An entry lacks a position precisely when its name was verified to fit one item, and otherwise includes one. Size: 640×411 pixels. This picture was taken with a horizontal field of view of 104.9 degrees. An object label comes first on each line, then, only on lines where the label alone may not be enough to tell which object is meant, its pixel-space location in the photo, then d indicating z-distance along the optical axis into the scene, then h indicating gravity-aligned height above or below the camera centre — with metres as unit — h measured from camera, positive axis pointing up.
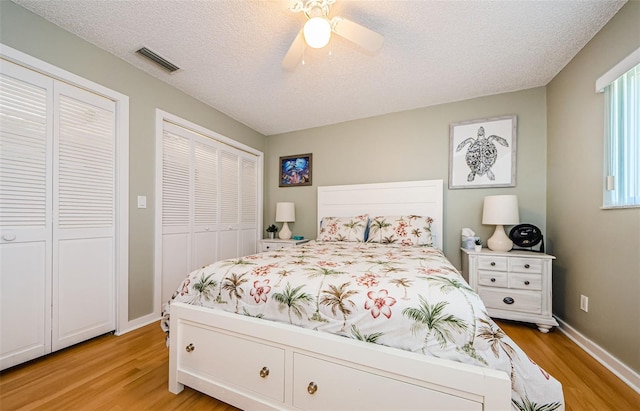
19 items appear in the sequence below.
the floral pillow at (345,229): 2.86 -0.27
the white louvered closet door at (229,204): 3.22 +0.02
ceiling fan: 1.44 +1.11
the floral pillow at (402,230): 2.57 -0.26
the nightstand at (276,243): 3.36 -0.52
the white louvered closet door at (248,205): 3.57 +0.01
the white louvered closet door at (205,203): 2.86 +0.03
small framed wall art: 3.74 +0.56
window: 1.51 +0.45
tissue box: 2.52 -0.37
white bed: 0.89 -0.71
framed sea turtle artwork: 2.66 +0.61
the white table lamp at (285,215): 3.60 -0.14
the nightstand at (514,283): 2.15 -0.70
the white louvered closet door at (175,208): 2.51 -0.03
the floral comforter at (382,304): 0.91 -0.44
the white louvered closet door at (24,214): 1.55 -0.06
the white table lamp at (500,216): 2.39 -0.09
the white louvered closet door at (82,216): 1.79 -0.09
